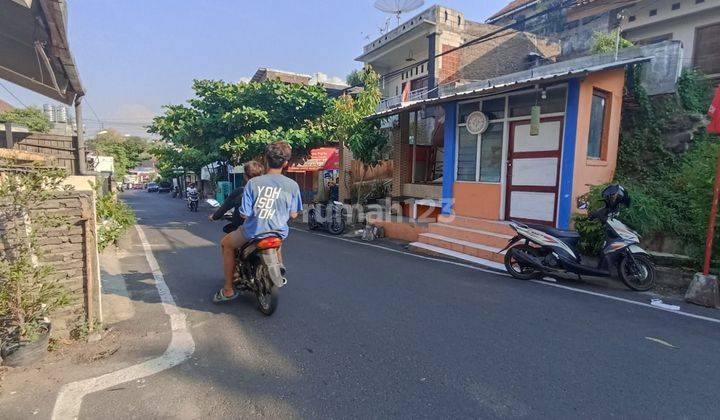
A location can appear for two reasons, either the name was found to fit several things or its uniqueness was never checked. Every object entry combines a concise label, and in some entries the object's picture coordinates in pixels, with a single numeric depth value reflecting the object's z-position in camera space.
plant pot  3.07
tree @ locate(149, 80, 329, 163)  15.59
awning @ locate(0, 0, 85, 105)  3.92
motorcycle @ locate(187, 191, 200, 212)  21.23
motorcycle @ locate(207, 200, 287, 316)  4.17
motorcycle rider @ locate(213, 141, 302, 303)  4.19
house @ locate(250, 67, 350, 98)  28.64
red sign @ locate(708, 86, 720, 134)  5.17
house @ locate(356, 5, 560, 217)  12.57
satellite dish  16.75
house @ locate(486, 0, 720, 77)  11.94
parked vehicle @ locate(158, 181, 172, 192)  55.66
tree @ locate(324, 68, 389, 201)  11.72
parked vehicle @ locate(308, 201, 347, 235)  11.94
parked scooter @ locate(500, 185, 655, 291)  5.64
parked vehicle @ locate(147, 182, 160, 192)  57.87
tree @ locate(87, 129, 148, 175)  29.20
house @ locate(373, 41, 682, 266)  7.49
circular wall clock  8.94
